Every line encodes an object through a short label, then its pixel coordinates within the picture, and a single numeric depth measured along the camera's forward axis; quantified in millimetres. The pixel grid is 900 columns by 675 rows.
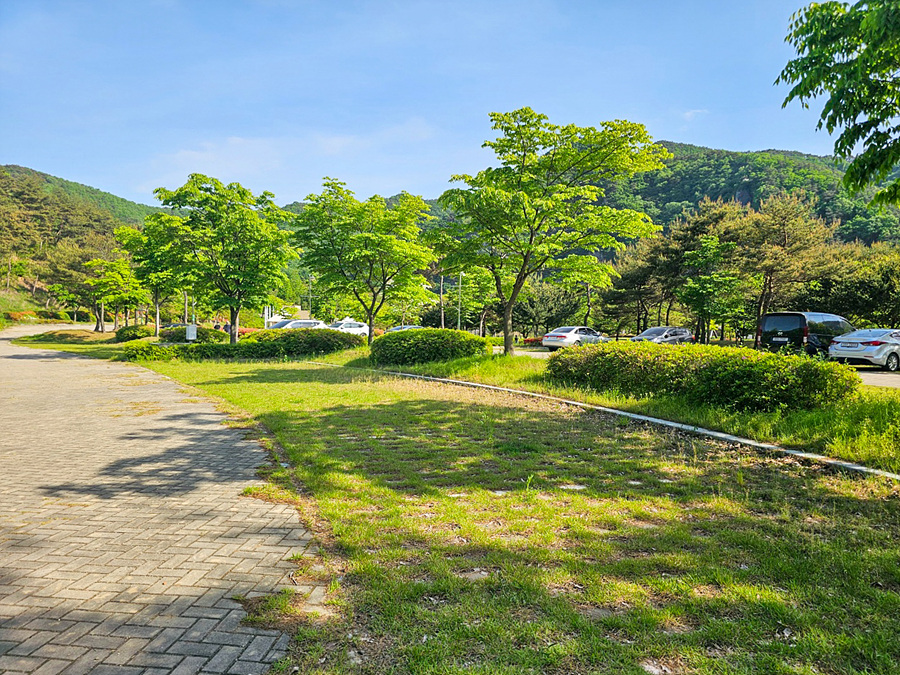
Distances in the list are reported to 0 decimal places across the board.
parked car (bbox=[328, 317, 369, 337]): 37044
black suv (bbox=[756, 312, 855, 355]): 15977
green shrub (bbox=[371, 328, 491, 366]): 17453
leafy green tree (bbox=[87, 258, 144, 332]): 35531
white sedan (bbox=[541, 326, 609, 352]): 27109
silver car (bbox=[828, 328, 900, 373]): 15445
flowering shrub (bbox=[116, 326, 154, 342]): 34750
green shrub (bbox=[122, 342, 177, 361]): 21500
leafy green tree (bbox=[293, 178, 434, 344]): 22344
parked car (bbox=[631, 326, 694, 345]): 25438
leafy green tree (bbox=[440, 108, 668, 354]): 14172
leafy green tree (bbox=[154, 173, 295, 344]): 22344
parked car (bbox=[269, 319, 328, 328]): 34906
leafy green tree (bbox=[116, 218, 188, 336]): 22219
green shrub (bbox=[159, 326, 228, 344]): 31672
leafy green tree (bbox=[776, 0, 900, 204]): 4730
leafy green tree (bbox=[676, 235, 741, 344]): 28172
